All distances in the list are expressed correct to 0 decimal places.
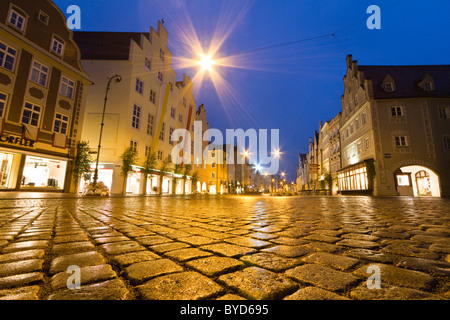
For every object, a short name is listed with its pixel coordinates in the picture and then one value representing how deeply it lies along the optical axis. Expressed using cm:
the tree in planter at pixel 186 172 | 3306
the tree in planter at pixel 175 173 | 3162
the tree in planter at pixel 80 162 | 1827
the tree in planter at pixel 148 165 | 2427
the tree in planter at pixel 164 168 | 2791
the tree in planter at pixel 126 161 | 2136
